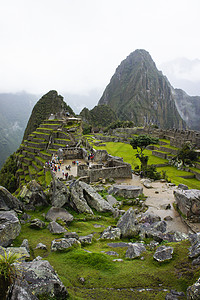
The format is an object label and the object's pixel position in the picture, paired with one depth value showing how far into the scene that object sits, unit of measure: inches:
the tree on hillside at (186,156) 1638.3
